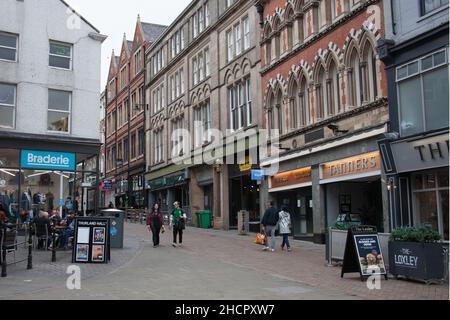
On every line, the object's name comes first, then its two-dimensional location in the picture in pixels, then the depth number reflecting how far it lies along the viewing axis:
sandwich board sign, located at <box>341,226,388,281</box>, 12.41
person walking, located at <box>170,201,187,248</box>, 20.67
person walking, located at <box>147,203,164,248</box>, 20.52
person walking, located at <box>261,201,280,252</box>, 19.50
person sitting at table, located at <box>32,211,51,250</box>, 17.93
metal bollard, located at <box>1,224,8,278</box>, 12.59
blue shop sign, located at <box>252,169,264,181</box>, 26.33
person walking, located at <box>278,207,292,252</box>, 19.47
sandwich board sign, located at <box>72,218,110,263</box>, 15.60
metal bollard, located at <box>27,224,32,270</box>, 13.97
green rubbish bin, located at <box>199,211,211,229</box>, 33.09
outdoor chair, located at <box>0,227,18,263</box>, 13.23
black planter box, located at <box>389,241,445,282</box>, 11.64
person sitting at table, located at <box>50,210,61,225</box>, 19.45
